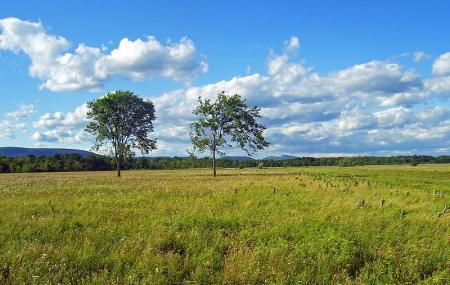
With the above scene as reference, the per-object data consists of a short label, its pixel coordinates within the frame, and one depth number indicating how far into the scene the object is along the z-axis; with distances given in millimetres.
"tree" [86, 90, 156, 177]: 57253
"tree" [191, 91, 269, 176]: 60219
